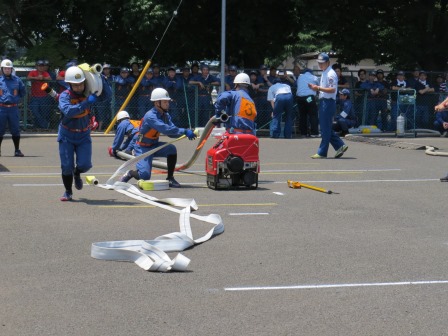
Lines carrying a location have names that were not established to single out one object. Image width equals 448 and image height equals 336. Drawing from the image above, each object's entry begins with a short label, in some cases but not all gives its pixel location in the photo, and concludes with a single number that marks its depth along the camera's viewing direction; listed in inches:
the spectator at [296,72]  1074.7
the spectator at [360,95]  1079.0
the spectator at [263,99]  1047.0
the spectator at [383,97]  1075.1
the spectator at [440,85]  1095.6
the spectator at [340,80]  1042.1
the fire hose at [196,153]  570.6
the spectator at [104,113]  1035.5
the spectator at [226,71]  1054.6
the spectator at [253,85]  1032.2
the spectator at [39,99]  987.9
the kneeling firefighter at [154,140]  589.9
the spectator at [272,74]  1057.5
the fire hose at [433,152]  809.5
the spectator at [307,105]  1015.0
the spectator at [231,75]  1026.1
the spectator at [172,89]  1015.0
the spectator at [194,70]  1047.0
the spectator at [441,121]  1029.8
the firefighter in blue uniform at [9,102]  780.0
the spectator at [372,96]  1072.2
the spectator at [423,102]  1087.0
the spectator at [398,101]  1065.3
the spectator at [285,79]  1029.8
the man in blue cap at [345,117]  999.6
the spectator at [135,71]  1025.5
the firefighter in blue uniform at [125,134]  752.3
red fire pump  560.7
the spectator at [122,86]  1020.5
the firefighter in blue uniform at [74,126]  505.0
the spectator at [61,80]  969.3
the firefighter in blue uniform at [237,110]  584.7
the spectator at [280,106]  999.0
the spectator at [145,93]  1011.3
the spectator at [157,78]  1013.2
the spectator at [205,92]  1040.7
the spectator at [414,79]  1091.9
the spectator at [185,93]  1031.6
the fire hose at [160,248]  337.1
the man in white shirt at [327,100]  754.2
